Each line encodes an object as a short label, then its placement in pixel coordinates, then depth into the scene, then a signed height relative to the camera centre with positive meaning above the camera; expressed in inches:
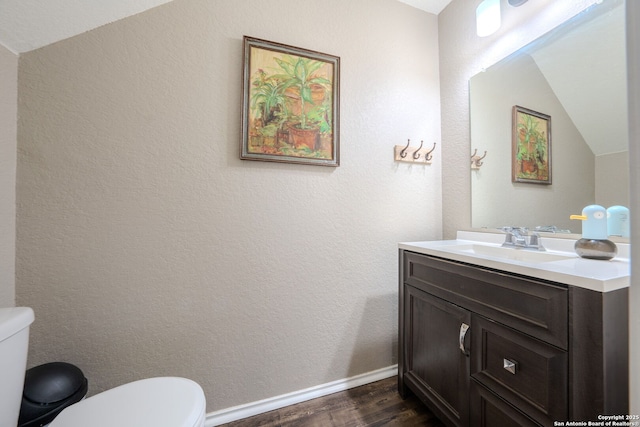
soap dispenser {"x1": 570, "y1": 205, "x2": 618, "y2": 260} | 35.5 -3.2
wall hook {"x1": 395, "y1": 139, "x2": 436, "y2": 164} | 61.6 +16.3
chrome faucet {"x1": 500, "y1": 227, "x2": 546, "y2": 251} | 45.6 -4.4
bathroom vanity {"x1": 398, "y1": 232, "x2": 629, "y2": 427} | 24.9 -15.5
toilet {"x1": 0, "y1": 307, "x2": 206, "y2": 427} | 27.7 -23.5
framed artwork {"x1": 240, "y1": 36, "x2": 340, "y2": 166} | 49.5 +23.9
